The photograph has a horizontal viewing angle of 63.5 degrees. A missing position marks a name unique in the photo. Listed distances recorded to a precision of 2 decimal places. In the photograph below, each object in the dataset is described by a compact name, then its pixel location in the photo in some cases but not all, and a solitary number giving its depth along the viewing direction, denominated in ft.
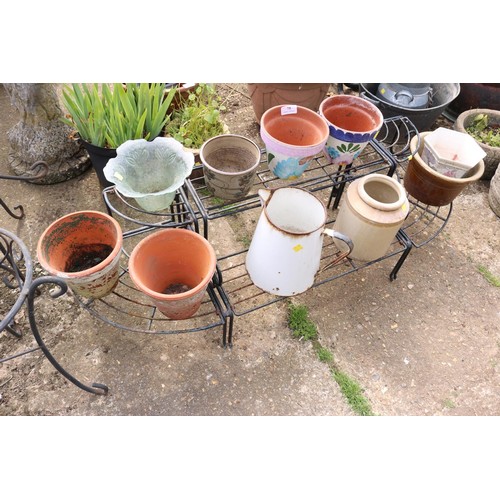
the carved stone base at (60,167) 7.42
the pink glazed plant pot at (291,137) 4.80
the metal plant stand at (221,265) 5.10
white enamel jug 4.49
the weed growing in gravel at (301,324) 6.03
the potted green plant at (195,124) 7.06
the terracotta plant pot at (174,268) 4.33
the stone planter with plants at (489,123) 8.17
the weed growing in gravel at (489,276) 6.95
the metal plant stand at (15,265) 3.77
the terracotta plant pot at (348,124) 5.14
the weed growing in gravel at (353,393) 5.46
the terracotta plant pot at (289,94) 7.51
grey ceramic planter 4.67
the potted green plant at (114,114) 6.16
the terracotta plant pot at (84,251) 4.25
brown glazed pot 5.60
